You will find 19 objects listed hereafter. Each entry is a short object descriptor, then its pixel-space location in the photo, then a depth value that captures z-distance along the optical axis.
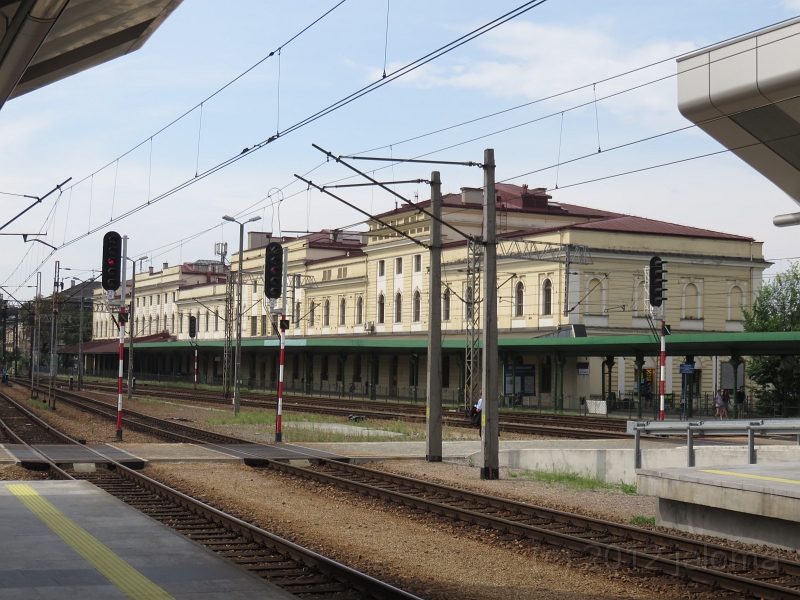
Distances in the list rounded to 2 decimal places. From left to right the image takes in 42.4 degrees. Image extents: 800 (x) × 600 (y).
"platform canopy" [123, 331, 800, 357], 36.25
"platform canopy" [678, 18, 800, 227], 12.80
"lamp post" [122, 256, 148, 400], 56.57
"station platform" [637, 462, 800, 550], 10.64
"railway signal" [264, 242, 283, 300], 26.33
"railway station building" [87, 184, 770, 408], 51.38
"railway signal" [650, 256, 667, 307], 27.86
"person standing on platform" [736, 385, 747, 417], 42.30
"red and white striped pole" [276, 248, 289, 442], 25.80
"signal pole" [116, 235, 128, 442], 24.88
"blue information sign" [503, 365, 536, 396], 50.19
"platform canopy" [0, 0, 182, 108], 8.38
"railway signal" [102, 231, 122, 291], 24.41
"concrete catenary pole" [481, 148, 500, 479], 18.13
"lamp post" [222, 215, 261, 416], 38.47
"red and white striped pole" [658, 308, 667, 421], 28.76
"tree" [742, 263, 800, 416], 46.50
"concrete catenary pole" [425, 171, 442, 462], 20.59
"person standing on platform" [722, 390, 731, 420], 40.66
